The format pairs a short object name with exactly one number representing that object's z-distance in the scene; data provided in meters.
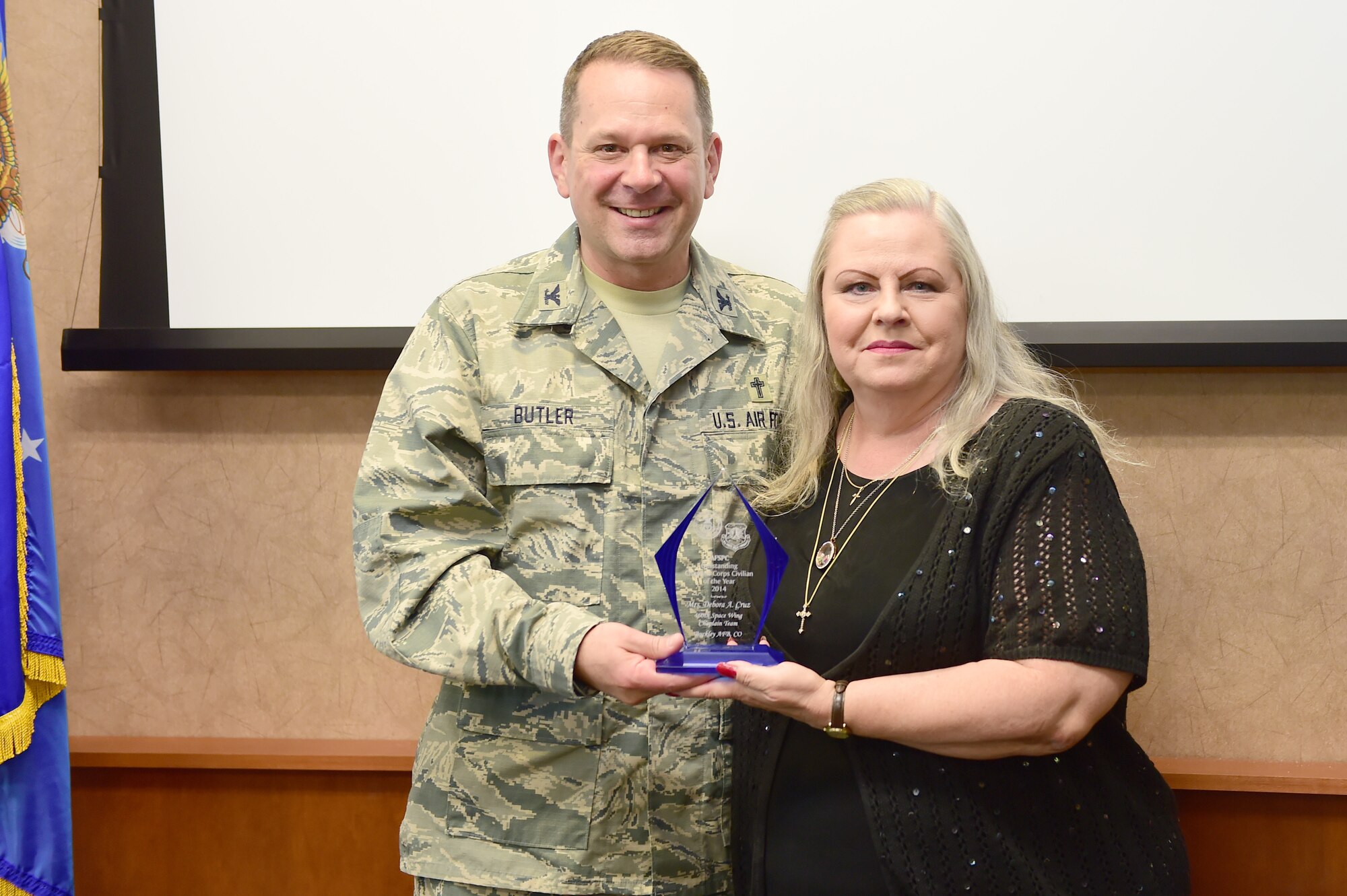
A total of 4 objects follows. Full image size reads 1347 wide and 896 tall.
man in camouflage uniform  1.49
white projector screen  2.00
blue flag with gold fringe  1.81
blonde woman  1.18
